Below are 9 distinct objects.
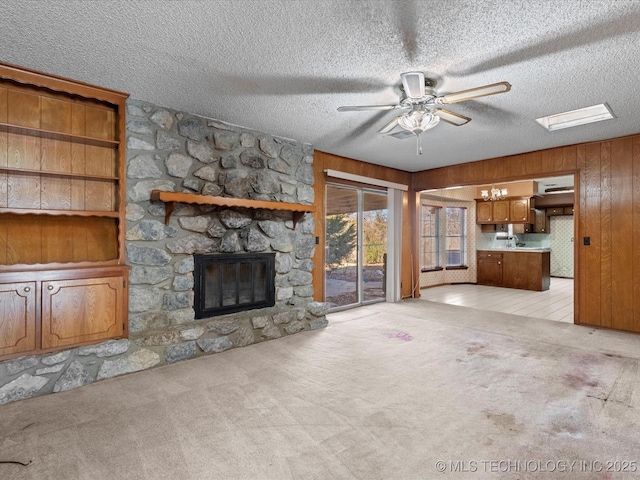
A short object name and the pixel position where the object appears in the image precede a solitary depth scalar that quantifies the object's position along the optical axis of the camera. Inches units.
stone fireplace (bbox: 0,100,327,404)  109.0
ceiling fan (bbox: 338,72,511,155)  90.0
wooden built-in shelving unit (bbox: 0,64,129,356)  99.6
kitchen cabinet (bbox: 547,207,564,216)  362.0
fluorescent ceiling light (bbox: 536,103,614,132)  135.0
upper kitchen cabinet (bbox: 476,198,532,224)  304.1
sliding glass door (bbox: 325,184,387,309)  204.1
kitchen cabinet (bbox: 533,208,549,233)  330.0
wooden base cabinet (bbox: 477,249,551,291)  292.5
